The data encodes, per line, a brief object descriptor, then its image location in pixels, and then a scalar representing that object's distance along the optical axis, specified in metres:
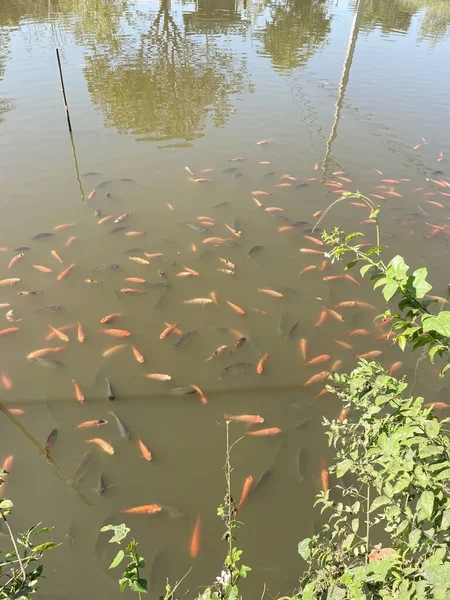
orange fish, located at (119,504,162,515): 3.87
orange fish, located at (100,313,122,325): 5.64
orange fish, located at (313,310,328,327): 5.77
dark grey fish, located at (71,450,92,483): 4.10
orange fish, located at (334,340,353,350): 5.49
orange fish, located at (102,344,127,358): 5.30
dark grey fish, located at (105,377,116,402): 4.79
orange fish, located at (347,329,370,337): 5.63
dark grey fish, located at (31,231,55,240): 6.87
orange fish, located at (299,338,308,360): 5.37
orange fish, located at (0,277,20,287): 6.04
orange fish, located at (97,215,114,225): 7.27
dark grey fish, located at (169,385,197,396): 4.84
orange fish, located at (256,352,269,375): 5.14
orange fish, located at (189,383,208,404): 4.80
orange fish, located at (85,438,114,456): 4.32
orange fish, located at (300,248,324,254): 6.86
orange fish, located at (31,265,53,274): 6.30
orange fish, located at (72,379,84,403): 4.77
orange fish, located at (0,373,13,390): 4.84
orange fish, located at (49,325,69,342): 5.40
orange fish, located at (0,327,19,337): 5.38
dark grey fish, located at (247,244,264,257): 6.80
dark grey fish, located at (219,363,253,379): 5.10
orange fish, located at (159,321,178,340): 5.52
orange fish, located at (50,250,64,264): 6.51
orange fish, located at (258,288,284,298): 6.13
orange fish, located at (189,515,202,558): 3.65
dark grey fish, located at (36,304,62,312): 5.75
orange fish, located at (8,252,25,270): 6.36
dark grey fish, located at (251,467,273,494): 4.11
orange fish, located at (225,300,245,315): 5.87
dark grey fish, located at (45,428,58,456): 4.30
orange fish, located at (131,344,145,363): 5.22
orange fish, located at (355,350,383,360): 5.32
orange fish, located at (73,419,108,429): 4.50
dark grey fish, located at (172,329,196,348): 5.44
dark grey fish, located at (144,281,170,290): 6.16
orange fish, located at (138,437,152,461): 4.27
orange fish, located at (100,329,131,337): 5.51
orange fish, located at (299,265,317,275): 6.57
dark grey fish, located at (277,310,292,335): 5.65
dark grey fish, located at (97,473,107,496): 4.01
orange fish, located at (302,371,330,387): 5.02
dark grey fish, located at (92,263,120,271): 6.41
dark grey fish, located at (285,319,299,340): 5.59
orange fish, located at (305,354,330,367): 5.25
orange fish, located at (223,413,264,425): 4.61
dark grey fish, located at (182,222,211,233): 7.17
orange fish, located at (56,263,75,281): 6.23
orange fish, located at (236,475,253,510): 3.98
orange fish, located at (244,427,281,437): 4.52
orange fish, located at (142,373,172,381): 5.01
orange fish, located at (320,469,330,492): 4.07
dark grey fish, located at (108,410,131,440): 4.44
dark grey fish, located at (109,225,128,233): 7.09
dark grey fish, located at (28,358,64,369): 5.09
